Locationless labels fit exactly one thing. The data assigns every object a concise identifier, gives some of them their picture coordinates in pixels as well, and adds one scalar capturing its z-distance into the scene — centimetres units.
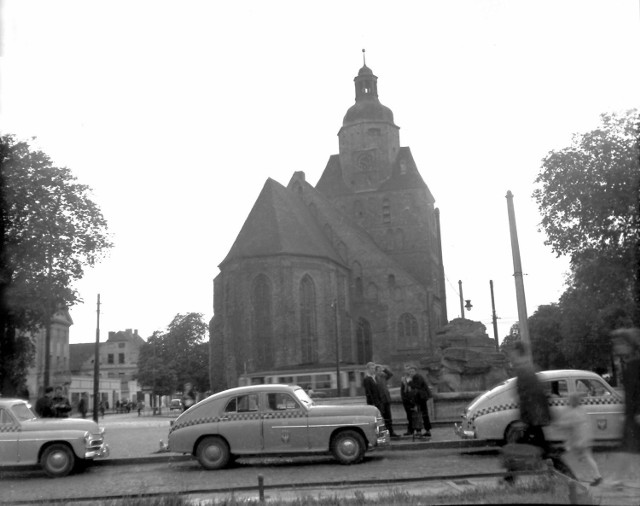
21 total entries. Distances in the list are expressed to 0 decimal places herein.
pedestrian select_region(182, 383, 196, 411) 1806
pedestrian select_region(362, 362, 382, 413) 1627
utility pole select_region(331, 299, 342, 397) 3984
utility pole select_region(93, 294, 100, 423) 3447
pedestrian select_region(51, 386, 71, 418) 1628
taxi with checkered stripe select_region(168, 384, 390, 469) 1362
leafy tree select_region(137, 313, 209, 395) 7331
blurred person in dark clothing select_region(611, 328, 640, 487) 837
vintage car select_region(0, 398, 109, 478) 1380
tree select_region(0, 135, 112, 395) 2873
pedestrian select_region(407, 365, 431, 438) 1590
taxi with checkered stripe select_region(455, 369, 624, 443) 1333
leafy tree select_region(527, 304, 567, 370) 7712
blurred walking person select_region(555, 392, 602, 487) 884
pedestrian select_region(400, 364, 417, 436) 1584
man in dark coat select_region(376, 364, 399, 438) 1633
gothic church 4831
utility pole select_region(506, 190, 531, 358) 1720
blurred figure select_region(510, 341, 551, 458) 910
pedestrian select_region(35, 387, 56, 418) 1598
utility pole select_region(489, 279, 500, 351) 4203
